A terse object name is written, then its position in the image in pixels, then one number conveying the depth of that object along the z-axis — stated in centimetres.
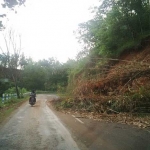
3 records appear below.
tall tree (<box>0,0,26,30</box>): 567
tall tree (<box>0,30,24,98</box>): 2289
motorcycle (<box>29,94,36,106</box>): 1510
